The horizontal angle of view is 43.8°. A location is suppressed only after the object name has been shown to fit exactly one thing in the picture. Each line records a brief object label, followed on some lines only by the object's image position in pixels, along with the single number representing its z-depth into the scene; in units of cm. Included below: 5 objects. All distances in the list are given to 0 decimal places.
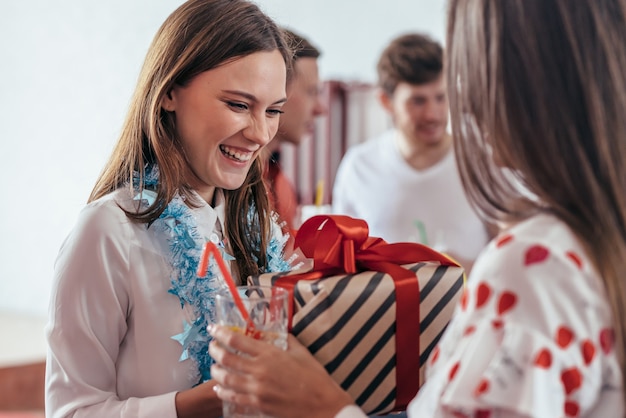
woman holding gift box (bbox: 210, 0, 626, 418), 71
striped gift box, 96
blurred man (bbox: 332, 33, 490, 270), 271
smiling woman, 113
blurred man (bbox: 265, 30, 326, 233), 247
